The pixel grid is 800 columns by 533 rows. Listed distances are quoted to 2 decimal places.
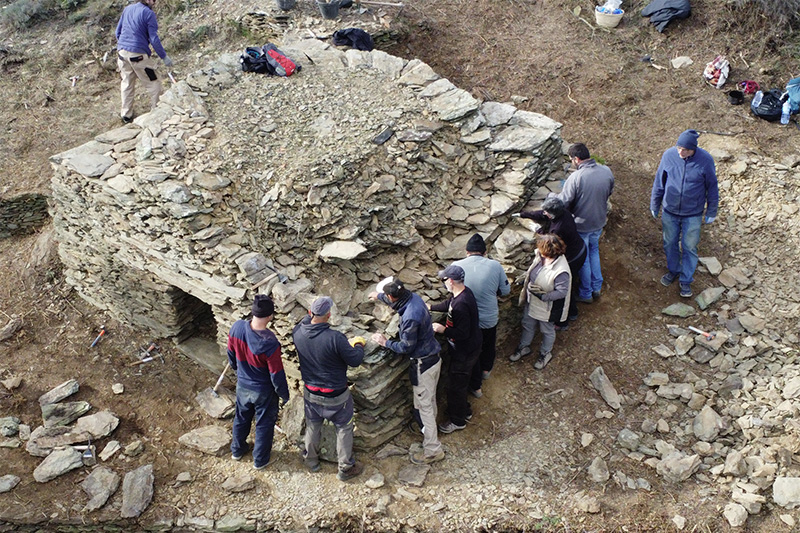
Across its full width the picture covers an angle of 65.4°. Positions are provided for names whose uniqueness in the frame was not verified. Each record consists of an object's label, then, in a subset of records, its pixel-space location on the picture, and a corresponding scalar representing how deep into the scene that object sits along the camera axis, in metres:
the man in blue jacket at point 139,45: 8.68
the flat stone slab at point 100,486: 5.92
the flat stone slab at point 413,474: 5.95
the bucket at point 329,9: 10.92
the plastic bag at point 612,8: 11.35
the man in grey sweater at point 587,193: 6.91
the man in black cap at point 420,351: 5.55
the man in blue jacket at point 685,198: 6.98
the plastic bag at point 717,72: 10.00
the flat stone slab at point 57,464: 6.12
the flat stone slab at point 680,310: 7.43
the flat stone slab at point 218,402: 6.86
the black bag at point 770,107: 9.23
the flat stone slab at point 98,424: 6.57
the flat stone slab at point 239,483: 5.95
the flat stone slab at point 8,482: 6.01
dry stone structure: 6.58
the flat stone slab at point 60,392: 6.99
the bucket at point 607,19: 11.30
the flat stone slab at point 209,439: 6.32
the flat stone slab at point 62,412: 6.73
